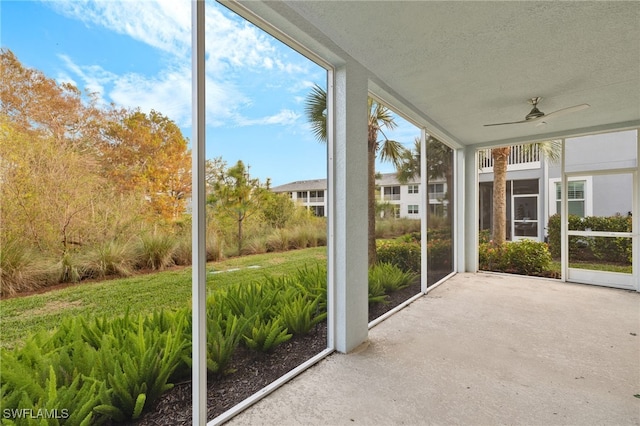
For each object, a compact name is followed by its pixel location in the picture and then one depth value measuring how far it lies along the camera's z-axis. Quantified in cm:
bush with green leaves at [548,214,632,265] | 453
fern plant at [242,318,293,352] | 208
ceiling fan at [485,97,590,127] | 315
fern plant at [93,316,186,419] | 146
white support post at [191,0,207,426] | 154
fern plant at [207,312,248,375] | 178
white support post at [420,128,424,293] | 421
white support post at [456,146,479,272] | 571
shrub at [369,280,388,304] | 318
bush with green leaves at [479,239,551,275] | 540
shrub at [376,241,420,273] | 346
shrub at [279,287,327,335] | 240
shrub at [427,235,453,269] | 455
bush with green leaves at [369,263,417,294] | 327
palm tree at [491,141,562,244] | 603
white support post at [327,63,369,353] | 250
